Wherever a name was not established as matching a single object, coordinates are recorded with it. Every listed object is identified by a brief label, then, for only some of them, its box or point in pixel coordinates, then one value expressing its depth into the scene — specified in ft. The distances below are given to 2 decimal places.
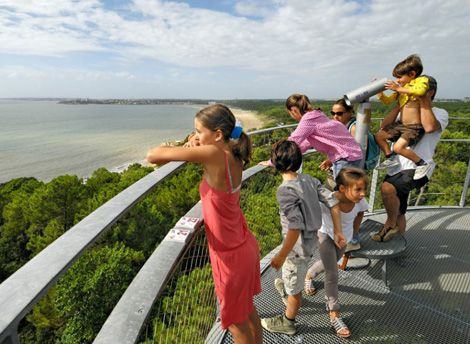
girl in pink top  8.81
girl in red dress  5.30
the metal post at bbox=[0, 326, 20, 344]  2.29
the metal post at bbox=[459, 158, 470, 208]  14.33
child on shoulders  8.82
